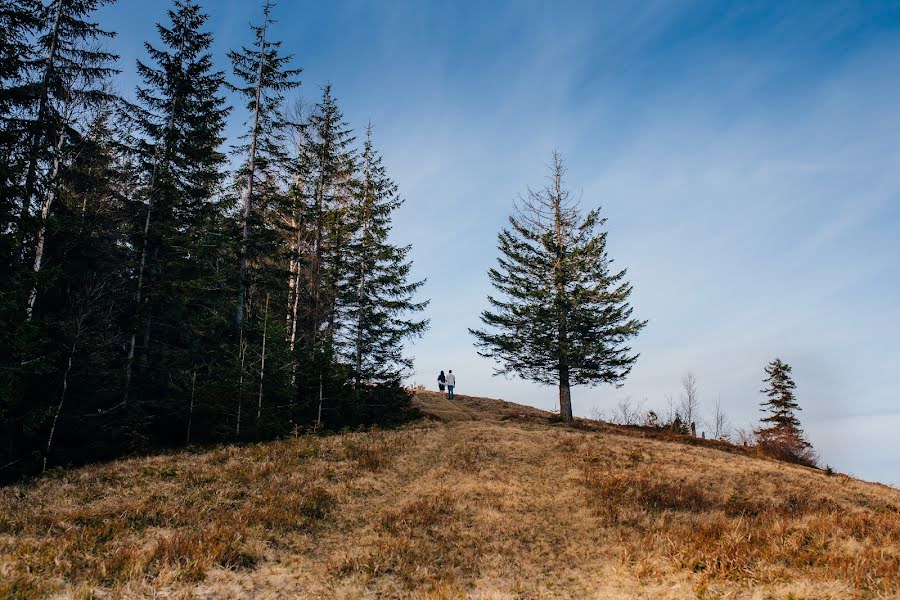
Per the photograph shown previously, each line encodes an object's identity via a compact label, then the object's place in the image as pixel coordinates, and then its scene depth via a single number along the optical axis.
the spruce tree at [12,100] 12.64
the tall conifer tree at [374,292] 23.89
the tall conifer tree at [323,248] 19.77
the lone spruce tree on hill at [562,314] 25.39
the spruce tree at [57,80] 15.10
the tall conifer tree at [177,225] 18.00
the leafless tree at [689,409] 43.46
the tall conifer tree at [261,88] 23.58
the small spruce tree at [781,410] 38.31
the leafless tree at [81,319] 13.58
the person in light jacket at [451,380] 34.66
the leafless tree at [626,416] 42.95
